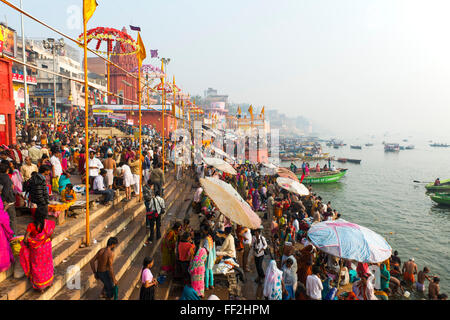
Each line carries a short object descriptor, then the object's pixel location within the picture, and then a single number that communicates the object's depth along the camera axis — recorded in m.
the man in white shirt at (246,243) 6.91
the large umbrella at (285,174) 14.95
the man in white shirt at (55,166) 7.59
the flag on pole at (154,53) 28.04
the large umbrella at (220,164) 11.59
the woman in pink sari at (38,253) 4.02
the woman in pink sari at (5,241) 4.11
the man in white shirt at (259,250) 6.55
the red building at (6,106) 11.46
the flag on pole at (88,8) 5.52
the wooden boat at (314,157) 60.25
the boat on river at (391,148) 100.12
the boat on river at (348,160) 60.35
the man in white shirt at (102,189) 7.77
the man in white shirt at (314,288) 5.39
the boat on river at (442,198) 25.08
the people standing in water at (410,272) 9.92
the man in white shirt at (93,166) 8.22
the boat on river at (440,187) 30.70
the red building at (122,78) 36.51
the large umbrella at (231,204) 5.98
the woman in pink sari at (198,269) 5.16
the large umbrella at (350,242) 5.45
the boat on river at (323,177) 33.23
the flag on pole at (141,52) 8.62
